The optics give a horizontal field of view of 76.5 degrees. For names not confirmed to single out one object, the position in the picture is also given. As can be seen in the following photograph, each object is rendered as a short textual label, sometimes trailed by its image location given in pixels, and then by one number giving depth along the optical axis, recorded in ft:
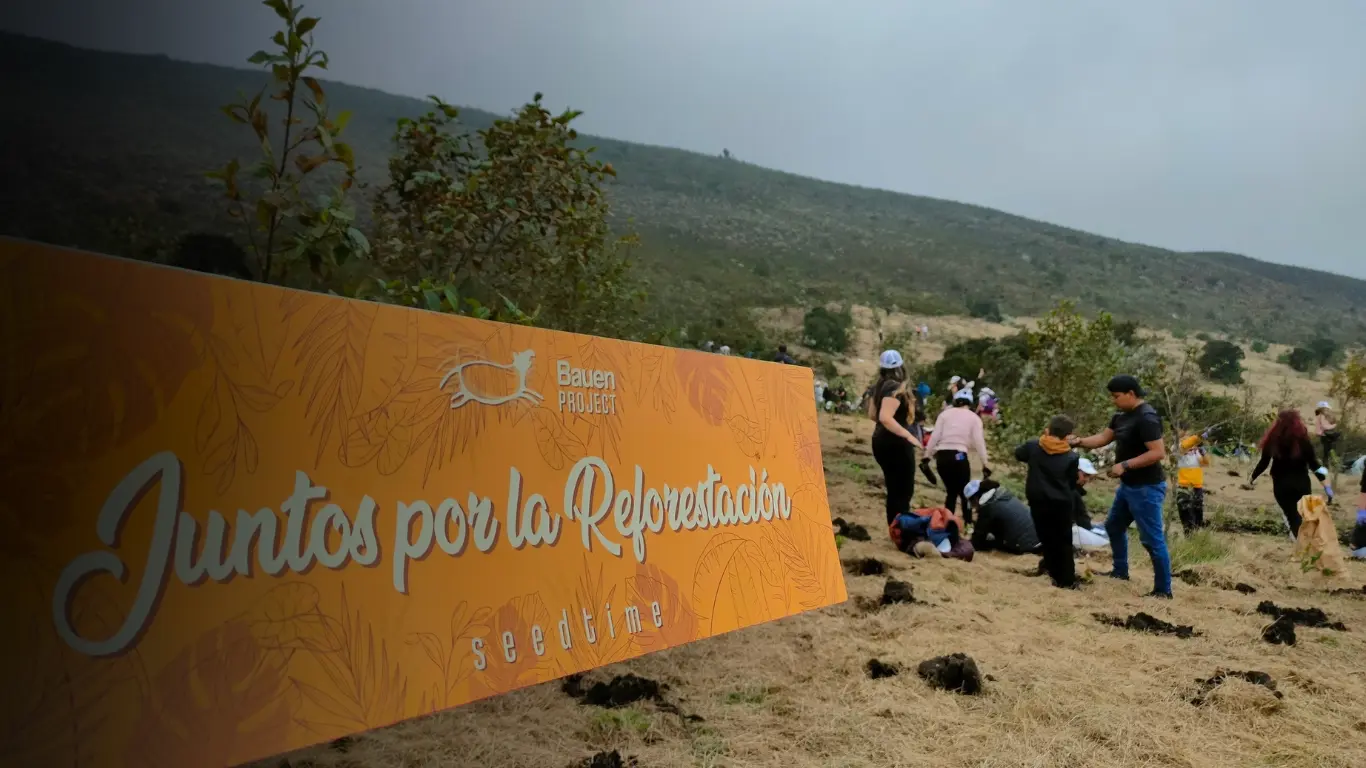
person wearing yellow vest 32.91
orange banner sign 6.76
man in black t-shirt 21.20
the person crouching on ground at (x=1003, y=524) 27.12
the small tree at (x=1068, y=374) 46.88
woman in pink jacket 27.61
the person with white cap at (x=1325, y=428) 38.06
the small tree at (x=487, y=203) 19.85
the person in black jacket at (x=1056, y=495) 22.50
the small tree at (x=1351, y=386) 64.28
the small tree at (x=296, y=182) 11.91
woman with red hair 28.30
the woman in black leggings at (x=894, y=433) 24.31
